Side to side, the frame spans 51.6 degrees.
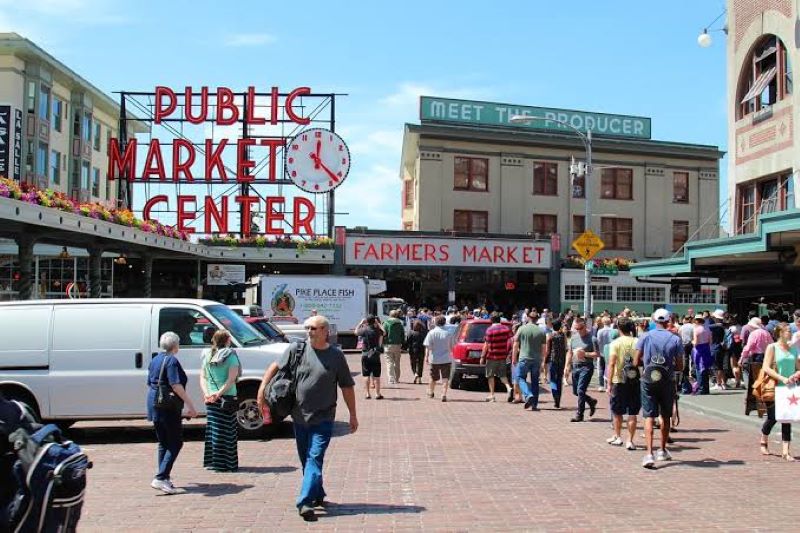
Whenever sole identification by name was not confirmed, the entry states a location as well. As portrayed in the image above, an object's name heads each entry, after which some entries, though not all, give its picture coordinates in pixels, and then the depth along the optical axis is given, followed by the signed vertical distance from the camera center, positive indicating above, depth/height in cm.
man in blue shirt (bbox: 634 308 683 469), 980 -84
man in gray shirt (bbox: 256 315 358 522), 704 -88
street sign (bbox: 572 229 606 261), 2342 +167
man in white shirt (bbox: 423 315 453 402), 1659 -105
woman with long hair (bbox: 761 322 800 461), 1041 -78
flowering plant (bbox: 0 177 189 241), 1896 +249
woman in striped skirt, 920 -126
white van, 1112 -77
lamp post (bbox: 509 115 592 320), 2427 +351
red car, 1883 -111
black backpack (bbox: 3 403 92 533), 333 -76
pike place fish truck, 3153 +6
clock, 4259 +720
